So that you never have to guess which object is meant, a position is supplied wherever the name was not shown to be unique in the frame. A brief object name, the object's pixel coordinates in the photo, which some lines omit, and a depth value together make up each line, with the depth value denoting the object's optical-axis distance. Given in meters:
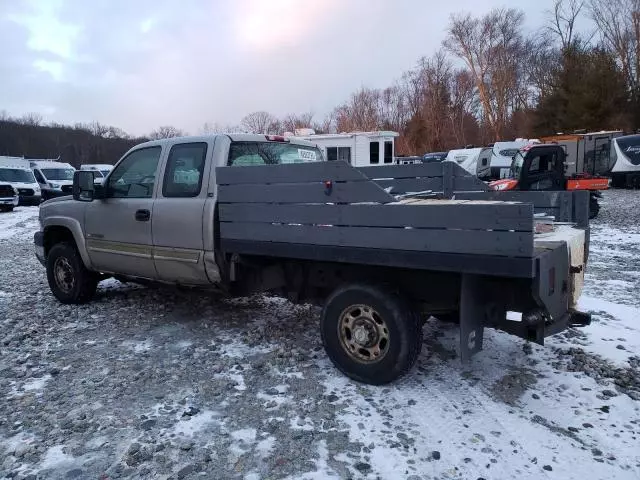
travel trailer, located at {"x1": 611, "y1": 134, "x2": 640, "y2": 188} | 23.50
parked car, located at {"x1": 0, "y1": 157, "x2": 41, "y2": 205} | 23.72
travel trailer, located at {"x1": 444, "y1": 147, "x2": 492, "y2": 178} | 28.73
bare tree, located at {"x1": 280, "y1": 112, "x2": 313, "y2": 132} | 67.81
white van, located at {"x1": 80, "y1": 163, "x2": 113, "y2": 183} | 32.53
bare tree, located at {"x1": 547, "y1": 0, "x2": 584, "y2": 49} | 45.56
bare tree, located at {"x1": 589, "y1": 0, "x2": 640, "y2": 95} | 36.94
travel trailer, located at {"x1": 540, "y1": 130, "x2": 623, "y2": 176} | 25.44
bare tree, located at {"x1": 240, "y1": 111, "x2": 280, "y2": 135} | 62.41
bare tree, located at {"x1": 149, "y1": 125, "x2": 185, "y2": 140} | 72.01
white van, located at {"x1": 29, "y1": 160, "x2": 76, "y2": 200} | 26.39
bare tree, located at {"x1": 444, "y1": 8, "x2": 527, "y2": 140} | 49.81
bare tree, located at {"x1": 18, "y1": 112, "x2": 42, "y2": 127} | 86.58
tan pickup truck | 3.30
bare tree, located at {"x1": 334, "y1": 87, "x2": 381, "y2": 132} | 62.03
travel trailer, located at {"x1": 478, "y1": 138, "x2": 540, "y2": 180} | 26.30
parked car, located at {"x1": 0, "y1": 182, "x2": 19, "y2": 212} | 21.48
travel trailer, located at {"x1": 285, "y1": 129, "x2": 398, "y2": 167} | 22.62
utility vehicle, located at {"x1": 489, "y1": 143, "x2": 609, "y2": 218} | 12.14
